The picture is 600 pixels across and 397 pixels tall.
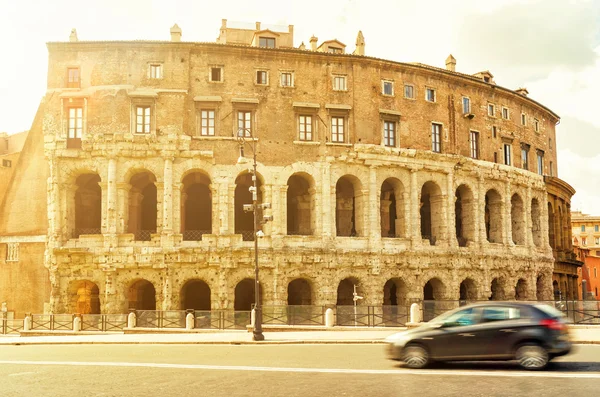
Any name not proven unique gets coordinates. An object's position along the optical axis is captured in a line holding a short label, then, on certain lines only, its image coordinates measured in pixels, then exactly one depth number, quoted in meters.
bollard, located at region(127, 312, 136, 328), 29.05
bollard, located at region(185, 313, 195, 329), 28.05
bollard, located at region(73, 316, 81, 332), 29.88
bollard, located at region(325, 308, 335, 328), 27.16
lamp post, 22.34
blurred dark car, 12.14
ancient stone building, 33.41
